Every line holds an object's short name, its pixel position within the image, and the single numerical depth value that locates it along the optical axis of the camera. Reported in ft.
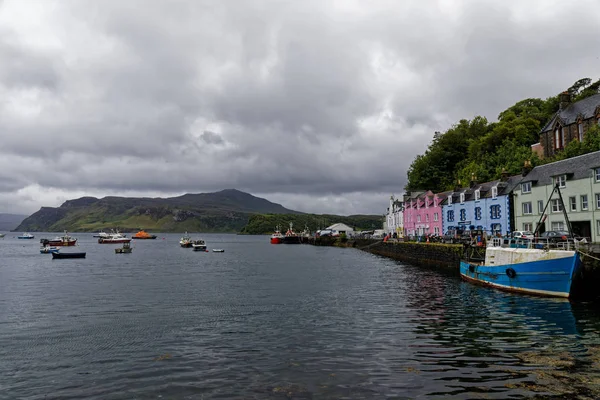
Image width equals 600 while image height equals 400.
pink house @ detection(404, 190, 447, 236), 300.61
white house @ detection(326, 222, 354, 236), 610.07
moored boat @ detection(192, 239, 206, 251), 424.87
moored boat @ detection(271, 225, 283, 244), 622.13
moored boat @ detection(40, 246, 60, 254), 366.63
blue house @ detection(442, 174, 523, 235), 219.41
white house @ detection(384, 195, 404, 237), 384.47
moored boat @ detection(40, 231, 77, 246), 483.55
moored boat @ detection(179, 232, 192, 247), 505.50
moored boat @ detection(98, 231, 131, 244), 602.57
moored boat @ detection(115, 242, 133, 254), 370.24
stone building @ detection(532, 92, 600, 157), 248.93
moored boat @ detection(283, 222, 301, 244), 618.85
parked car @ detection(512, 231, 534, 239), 153.82
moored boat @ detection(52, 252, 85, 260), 300.61
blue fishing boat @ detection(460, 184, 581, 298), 104.12
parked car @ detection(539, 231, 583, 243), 133.00
